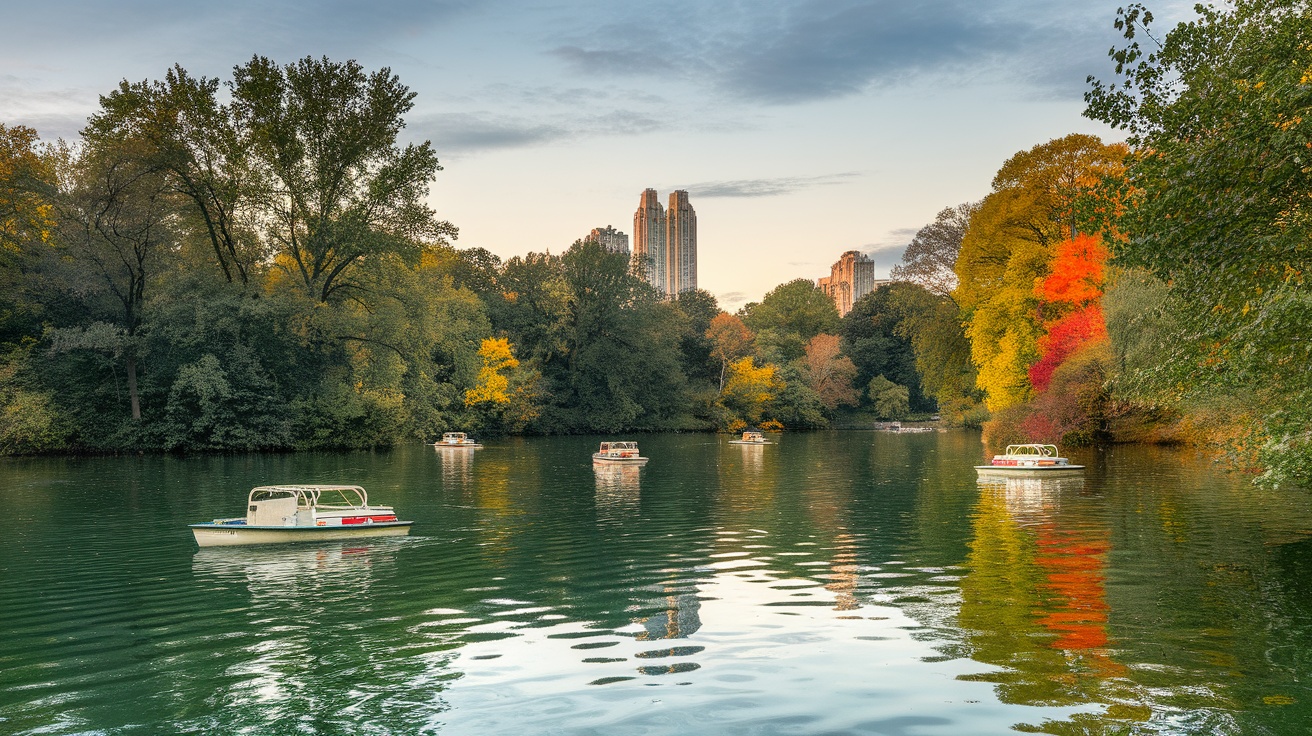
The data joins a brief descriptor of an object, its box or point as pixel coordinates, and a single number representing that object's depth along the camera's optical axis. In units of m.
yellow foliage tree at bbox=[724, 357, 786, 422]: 108.62
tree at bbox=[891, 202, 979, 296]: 85.06
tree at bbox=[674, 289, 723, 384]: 113.25
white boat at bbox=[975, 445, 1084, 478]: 41.03
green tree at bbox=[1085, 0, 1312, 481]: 15.06
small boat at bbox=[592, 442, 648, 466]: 51.88
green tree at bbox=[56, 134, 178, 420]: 56.69
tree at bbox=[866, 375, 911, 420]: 121.06
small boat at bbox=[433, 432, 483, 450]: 71.19
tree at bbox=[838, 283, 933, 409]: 128.12
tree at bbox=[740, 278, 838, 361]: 126.44
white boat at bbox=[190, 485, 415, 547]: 23.98
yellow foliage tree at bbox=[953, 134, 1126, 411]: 59.78
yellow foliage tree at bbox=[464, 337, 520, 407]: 83.81
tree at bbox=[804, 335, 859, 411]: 116.00
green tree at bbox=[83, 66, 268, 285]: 56.50
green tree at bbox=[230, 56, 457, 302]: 58.53
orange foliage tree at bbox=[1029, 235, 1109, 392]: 54.19
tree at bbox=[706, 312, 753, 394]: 111.75
